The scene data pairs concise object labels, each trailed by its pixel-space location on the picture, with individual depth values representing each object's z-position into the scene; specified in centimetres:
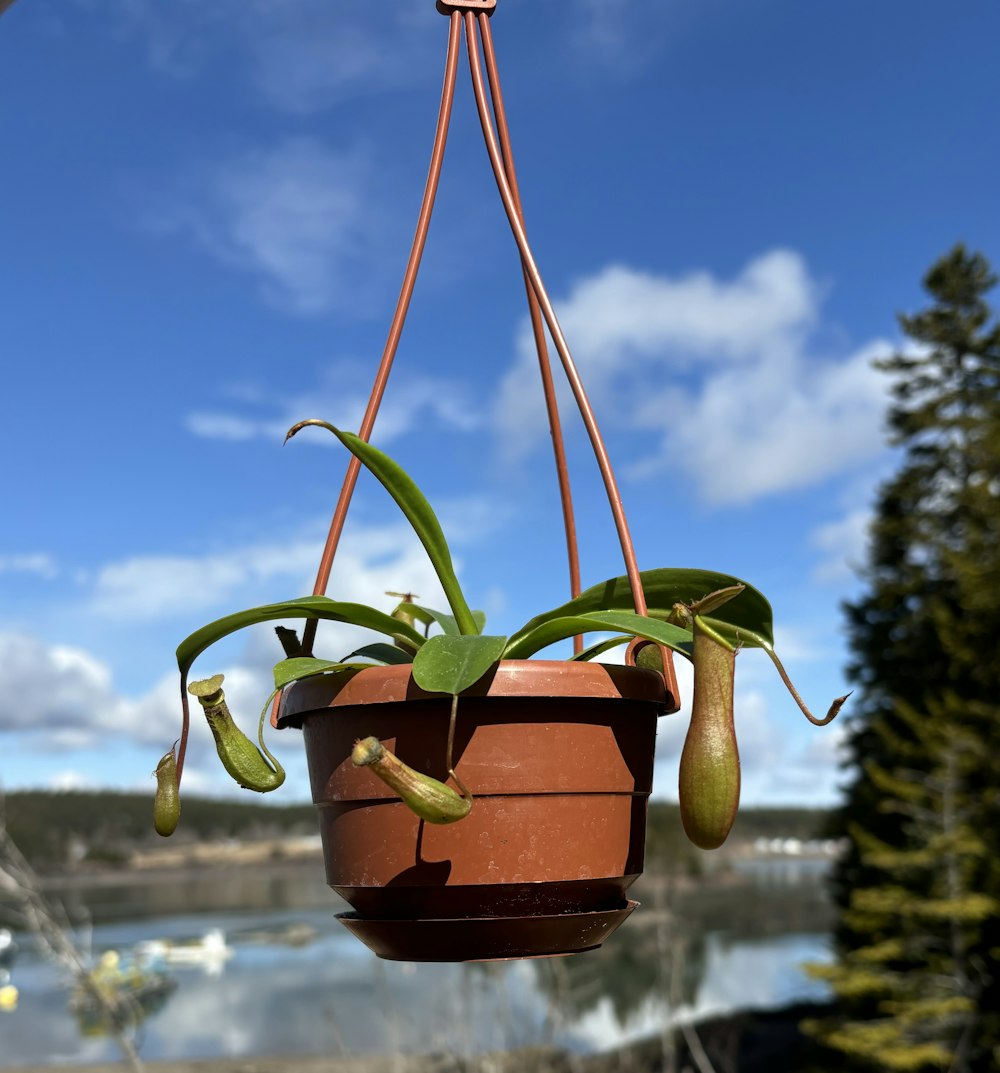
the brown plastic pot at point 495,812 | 78
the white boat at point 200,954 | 2017
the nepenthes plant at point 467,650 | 70
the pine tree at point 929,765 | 700
